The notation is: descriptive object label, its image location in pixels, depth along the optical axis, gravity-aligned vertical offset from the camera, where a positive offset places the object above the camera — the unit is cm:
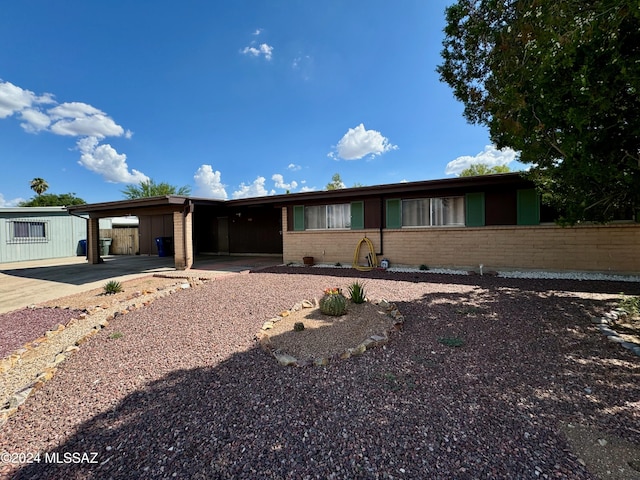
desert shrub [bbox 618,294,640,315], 430 -110
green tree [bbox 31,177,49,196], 3797 +784
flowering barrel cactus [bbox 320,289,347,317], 459 -107
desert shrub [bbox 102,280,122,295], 701 -114
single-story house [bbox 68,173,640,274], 764 +36
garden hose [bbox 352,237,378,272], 985 -67
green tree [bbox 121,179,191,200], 3788 +708
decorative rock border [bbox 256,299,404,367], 309 -130
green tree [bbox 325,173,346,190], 4150 +852
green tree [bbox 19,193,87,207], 3812 +605
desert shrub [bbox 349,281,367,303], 518 -102
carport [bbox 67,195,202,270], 1055 +123
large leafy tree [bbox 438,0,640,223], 314 +175
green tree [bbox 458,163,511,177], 3388 +831
